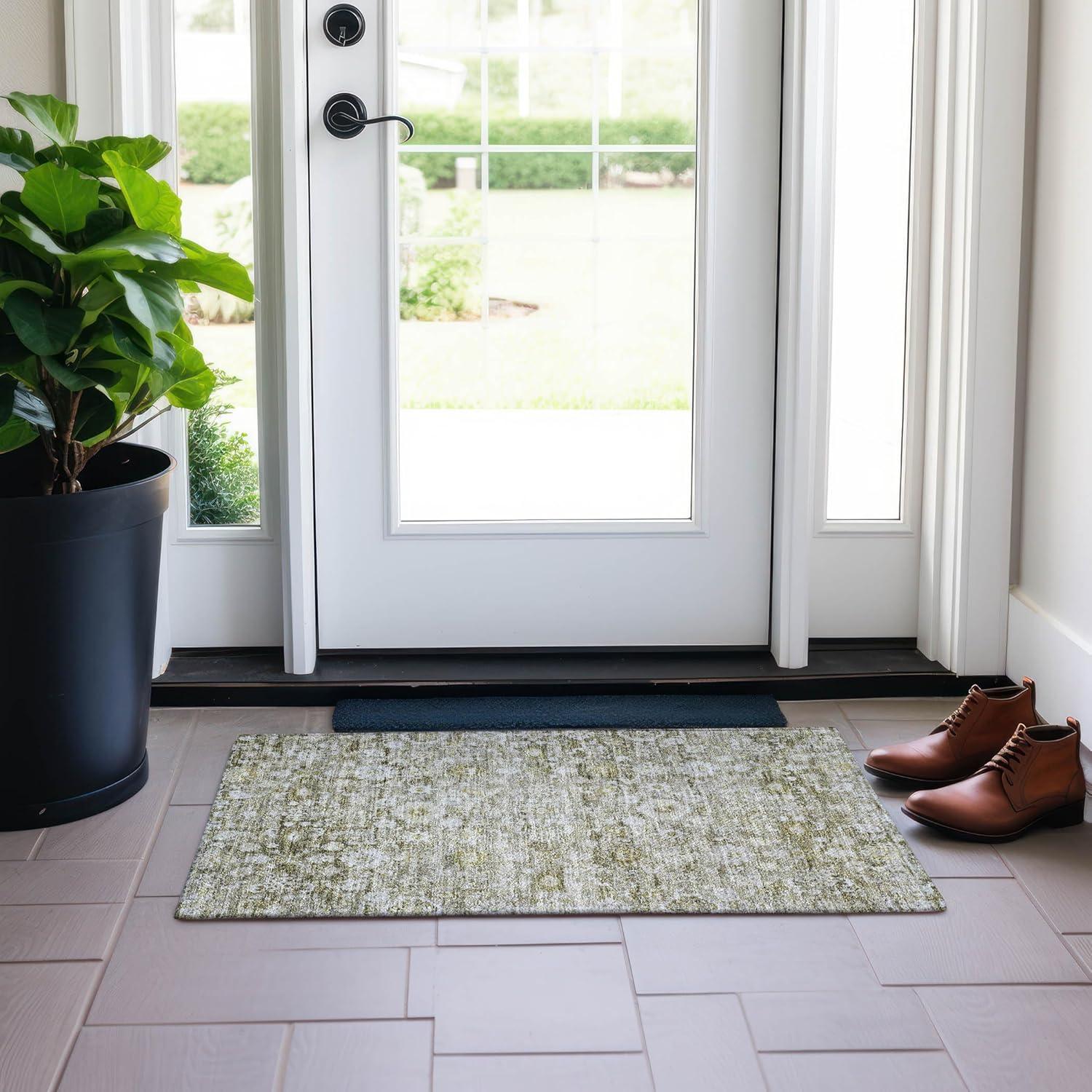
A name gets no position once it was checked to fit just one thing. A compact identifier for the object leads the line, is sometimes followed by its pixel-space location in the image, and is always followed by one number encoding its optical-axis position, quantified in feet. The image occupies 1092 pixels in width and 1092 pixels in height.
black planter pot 5.98
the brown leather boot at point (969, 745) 6.73
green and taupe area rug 5.59
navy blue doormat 7.58
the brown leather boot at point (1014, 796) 6.14
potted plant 5.55
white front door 7.77
